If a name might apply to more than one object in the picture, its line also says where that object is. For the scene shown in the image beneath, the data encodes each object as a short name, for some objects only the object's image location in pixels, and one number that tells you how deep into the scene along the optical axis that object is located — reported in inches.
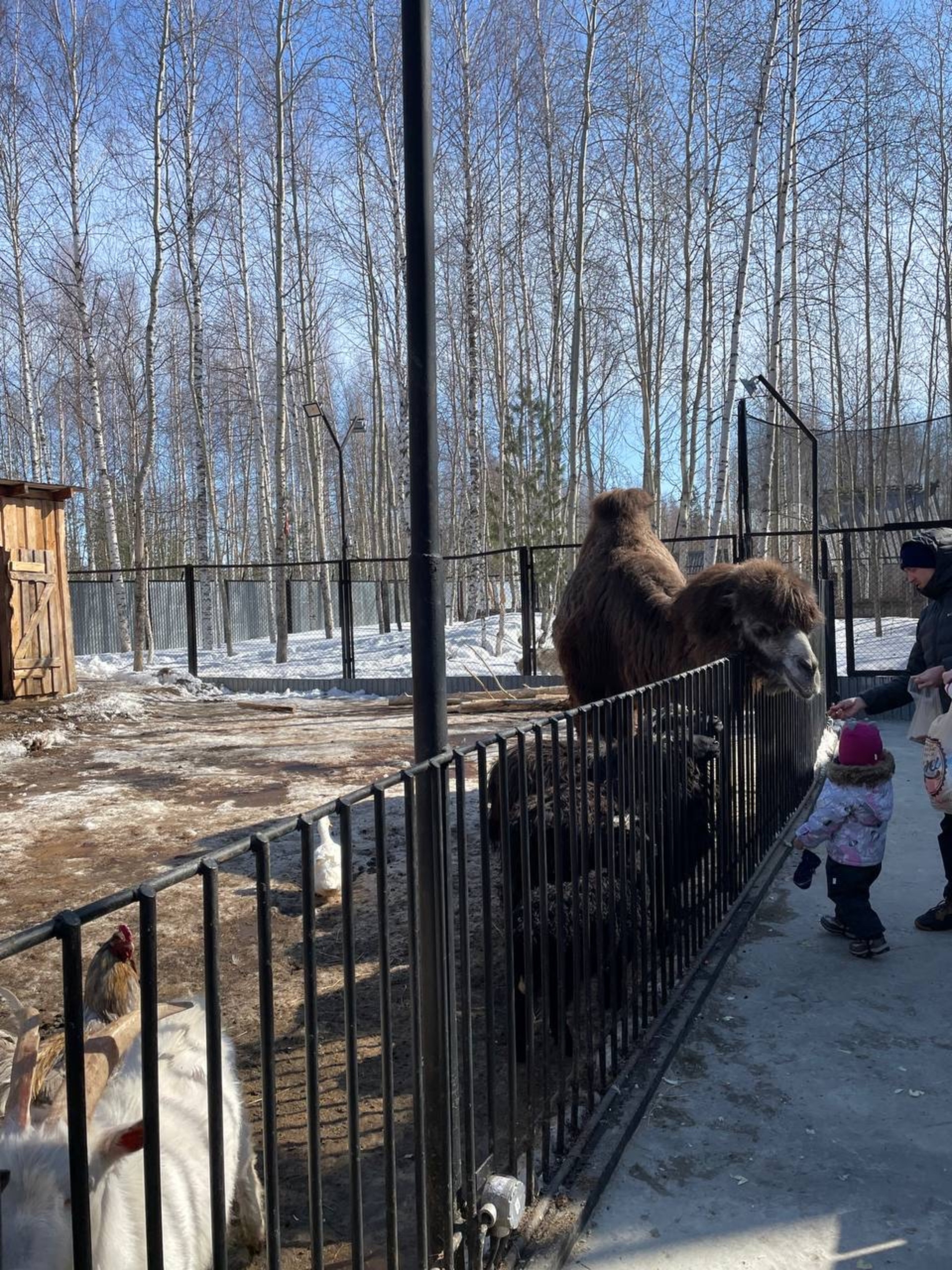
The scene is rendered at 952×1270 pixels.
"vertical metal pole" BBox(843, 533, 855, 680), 474.6
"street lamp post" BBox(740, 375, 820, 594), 351.3
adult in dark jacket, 181.6
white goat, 61.7
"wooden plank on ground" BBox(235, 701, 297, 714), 549.6
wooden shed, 568.1
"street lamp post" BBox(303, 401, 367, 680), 662.5
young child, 171.3
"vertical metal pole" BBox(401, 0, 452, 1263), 86.7
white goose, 205.8
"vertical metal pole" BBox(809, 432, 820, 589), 355.6
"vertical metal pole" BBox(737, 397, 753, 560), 346.9
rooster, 124.0
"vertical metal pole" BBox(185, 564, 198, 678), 698.8
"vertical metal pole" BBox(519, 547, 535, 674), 592.4
